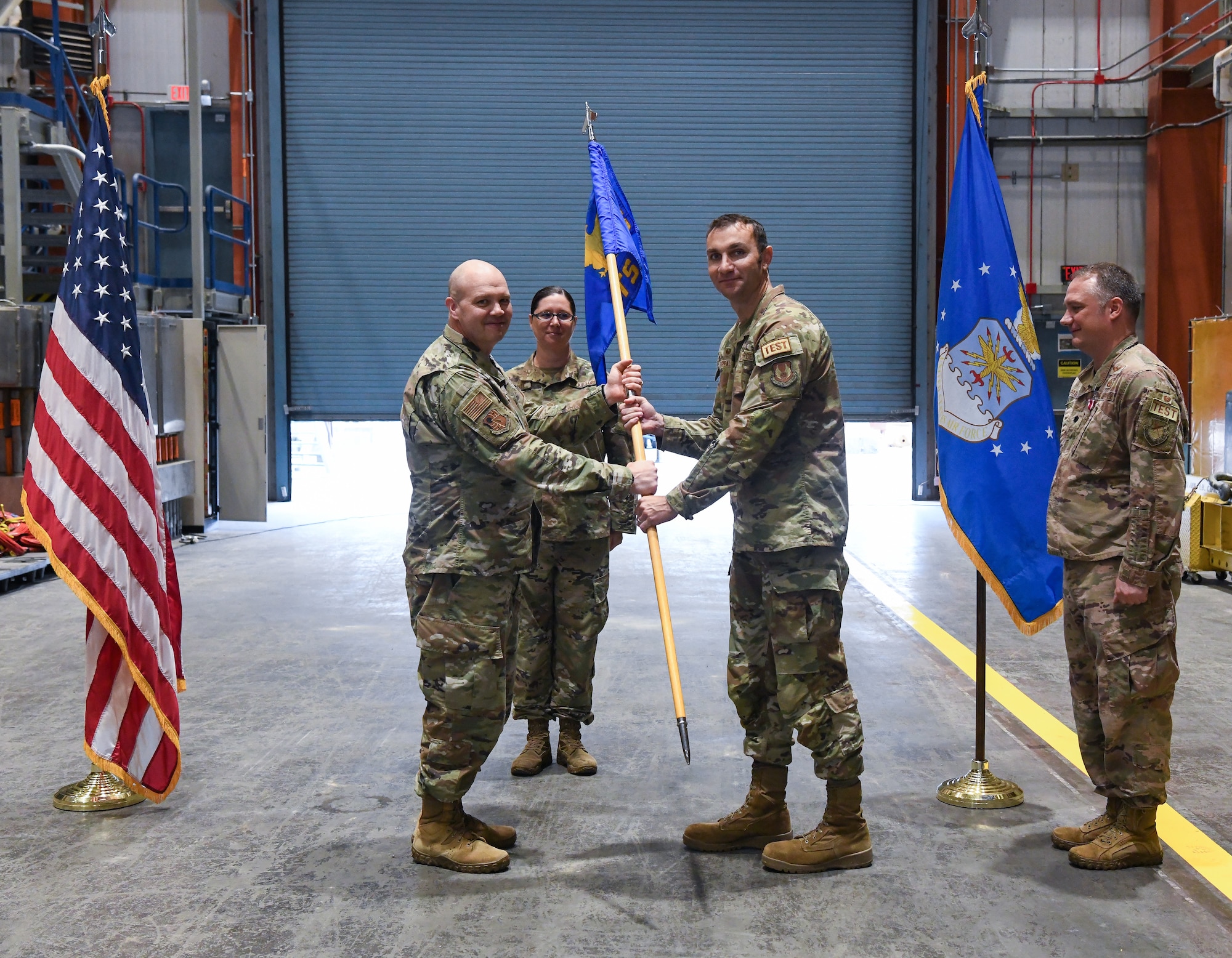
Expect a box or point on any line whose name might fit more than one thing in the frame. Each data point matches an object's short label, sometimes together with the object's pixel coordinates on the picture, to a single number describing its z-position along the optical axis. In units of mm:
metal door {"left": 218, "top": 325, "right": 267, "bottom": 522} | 11812
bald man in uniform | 3326
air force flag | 4059
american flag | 3932
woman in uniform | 4348
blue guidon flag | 4137
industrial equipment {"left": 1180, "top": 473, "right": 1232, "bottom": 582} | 8070
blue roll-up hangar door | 13398
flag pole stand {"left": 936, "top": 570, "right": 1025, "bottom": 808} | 3910
